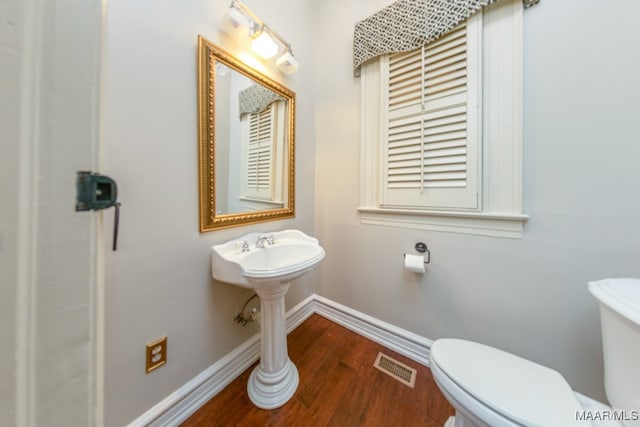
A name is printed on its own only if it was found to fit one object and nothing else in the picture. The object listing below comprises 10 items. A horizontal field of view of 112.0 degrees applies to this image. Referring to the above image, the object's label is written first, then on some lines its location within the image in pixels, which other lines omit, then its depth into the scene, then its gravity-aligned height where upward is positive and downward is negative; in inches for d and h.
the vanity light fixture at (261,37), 41.4 +37.3
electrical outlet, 34.4 -23.0
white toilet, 24.8 -22.4
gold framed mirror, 40.0 +15.7
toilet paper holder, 49.6 -8.1
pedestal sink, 36.6 -12.3
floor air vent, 46.2 -35.1
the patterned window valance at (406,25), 42.6 +41.7
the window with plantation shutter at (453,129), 40.1 +18.4
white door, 9.9 -0.2
